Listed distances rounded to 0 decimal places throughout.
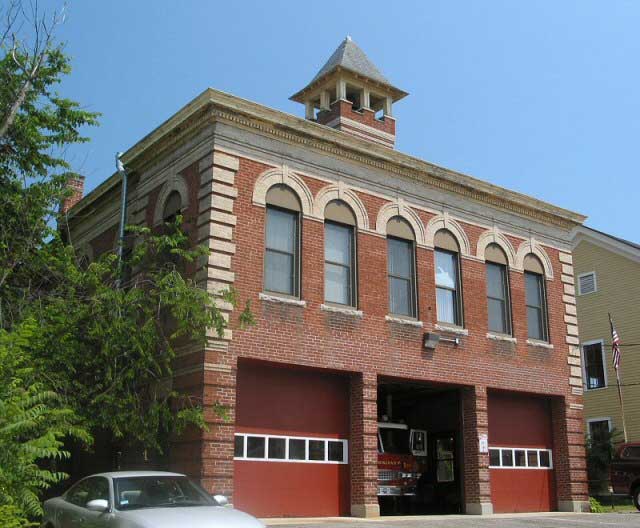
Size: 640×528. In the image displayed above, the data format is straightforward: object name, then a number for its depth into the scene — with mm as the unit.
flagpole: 31077
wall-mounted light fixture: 21297
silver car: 10000
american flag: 28859
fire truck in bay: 21297
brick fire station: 18334
